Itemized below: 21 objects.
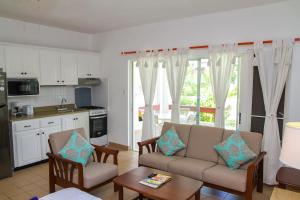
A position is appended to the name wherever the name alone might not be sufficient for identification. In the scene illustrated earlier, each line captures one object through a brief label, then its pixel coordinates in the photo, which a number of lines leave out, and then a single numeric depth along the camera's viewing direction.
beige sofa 2.71
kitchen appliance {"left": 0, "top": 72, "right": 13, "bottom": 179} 3.53
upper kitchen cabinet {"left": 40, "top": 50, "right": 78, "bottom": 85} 4.46
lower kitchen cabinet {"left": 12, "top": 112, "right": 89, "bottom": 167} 3.90
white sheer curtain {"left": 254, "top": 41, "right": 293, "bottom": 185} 3.28
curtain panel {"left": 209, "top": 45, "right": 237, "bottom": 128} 3.70
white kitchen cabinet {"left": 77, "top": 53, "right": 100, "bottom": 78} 5.12
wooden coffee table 2.32
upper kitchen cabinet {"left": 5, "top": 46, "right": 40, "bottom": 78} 3.94
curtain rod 3.38
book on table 2.54
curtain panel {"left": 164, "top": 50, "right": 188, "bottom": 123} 4.23
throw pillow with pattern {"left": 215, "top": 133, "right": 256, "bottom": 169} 2.98
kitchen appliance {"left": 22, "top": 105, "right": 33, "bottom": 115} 4.29
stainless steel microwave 4.03
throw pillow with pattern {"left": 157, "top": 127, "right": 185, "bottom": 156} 3.56
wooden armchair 2.76
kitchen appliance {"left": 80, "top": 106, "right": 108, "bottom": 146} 5.17
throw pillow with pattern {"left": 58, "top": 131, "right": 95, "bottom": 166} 3.02
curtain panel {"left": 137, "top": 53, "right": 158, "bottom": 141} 4.67
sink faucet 5.14
